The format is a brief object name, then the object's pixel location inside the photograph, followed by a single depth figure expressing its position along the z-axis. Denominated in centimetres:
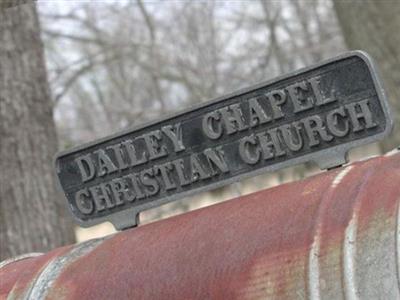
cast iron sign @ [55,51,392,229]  227
